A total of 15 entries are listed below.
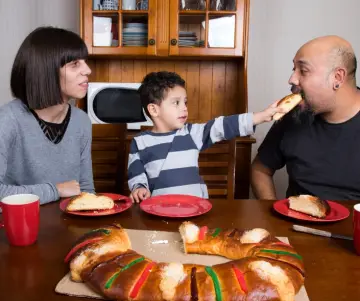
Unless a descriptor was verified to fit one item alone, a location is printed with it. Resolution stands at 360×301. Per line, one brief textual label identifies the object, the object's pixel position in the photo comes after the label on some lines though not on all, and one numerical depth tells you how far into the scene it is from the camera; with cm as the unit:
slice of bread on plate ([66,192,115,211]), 121
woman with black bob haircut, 158
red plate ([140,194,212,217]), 121
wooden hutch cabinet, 288
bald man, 167
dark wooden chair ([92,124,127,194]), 212
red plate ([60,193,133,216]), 120
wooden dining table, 80
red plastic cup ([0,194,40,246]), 98
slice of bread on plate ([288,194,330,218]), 119
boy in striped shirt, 167
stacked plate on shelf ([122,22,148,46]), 295
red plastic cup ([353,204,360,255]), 96
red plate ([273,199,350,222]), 117
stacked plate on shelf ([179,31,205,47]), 294
